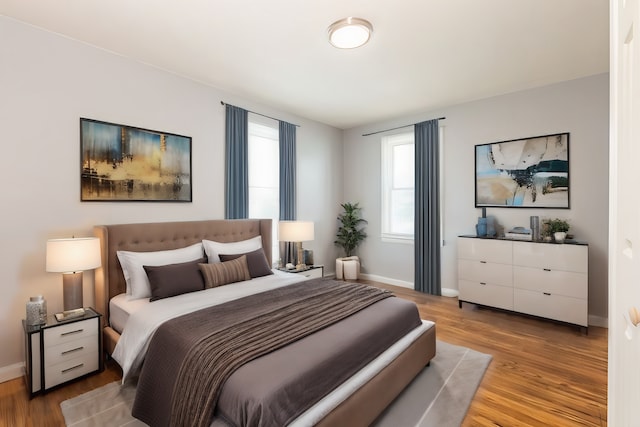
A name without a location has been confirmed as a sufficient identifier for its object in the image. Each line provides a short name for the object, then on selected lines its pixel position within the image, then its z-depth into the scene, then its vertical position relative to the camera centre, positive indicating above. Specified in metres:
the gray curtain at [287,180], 4.52 +0.46
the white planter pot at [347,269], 5.32 -1.02
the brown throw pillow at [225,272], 2.96 -0.61
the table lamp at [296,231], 4.21 -0.29
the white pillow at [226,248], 3.31 -0.42
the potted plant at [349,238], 5.34 -0.50
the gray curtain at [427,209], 4.64 +0.02
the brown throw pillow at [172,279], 2.64 -0.61
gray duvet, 1.50 -0.83
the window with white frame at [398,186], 5.10 +0.41
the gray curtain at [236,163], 3.92 +0.62
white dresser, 3.33 -0.80
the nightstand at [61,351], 2.24 -1.07
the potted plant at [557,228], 3.50 -0.22
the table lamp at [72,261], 2.38 -0.39
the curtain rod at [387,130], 4.62 +1.37
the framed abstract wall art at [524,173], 3.70 +0.47
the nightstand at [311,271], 4.12 -0.84
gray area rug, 1.98 -1.35
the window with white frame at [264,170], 4.32 +0.59
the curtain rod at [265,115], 3.87 +1.36
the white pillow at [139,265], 2.71 -0.49
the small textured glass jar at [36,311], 2.32 -0.76
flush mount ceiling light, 2.44 +1.47
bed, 1.67 -0.99
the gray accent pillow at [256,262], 3.31 -0.58
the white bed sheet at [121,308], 2.50 -0.81
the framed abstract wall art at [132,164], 2.85 +0.49
